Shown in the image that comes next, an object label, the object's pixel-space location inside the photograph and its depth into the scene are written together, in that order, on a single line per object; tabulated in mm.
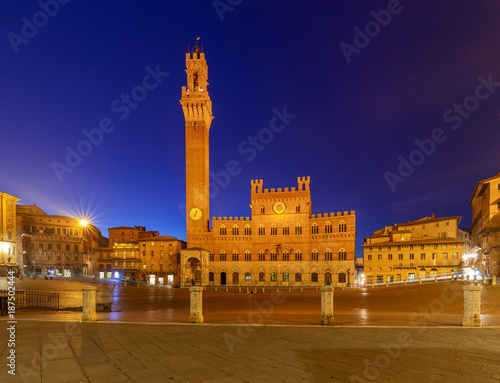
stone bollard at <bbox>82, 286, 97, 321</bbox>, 10148
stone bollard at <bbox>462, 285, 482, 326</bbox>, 9609
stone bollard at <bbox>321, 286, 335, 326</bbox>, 10141
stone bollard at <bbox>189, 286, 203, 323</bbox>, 10395
